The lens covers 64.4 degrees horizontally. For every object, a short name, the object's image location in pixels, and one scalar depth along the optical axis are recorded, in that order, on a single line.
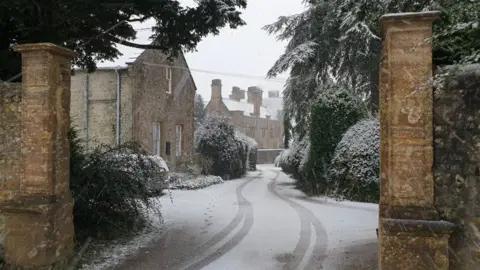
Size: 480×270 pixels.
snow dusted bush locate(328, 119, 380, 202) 11.81
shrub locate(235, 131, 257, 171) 26.50
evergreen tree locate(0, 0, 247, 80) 5.97
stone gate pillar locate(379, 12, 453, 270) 4.11
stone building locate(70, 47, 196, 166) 16.83
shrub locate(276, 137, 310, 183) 16.53
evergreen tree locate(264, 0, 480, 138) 13.02
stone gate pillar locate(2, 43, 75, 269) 5.04
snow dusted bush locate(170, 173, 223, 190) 16.27
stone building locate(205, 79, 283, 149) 47.53
